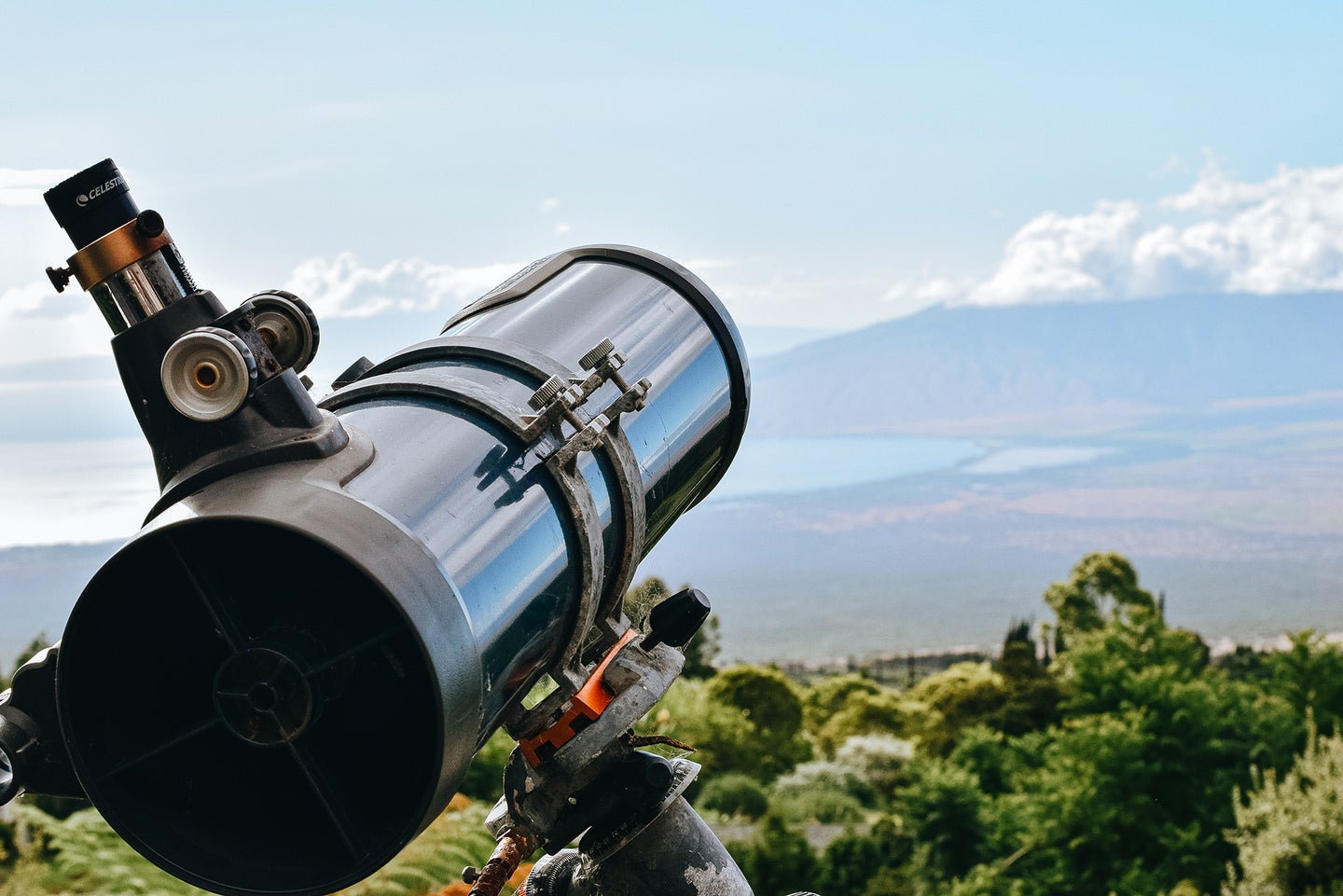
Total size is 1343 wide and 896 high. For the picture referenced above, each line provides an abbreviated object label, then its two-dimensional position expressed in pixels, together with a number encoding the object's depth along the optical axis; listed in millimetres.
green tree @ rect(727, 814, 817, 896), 22891
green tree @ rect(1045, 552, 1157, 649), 52666
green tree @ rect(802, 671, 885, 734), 42938
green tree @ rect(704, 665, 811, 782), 34562
